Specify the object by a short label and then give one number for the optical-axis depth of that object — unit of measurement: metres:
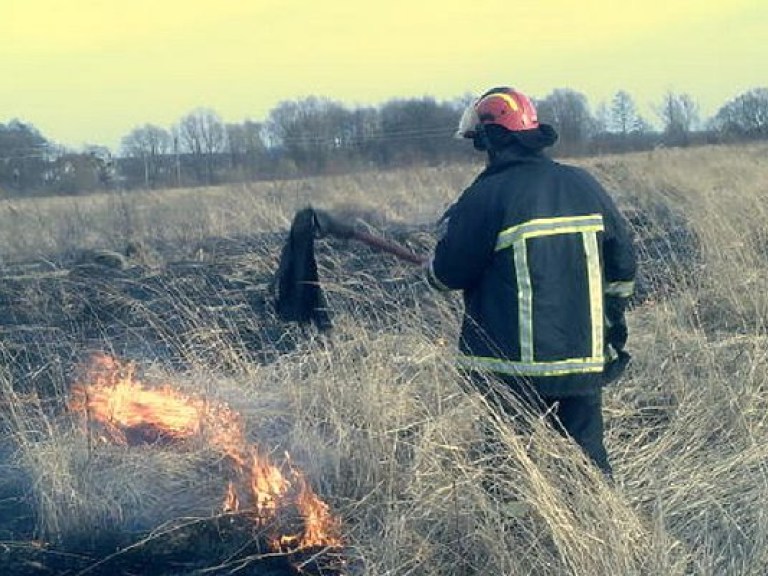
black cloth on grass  5.40
